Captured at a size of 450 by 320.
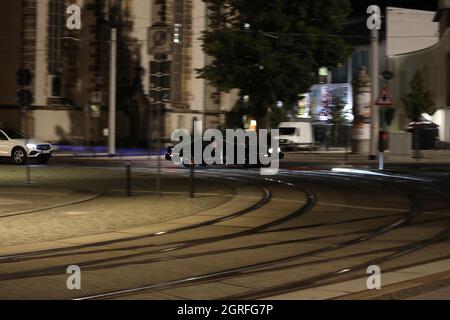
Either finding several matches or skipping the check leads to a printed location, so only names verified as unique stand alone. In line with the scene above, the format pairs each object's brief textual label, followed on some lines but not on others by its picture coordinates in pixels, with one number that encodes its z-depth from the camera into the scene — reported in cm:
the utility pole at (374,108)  3497
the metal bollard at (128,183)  1759
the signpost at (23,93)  2252
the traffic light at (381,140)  2867
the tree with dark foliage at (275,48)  4191
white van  5169
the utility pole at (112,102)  4115
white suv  3341
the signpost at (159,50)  1792
